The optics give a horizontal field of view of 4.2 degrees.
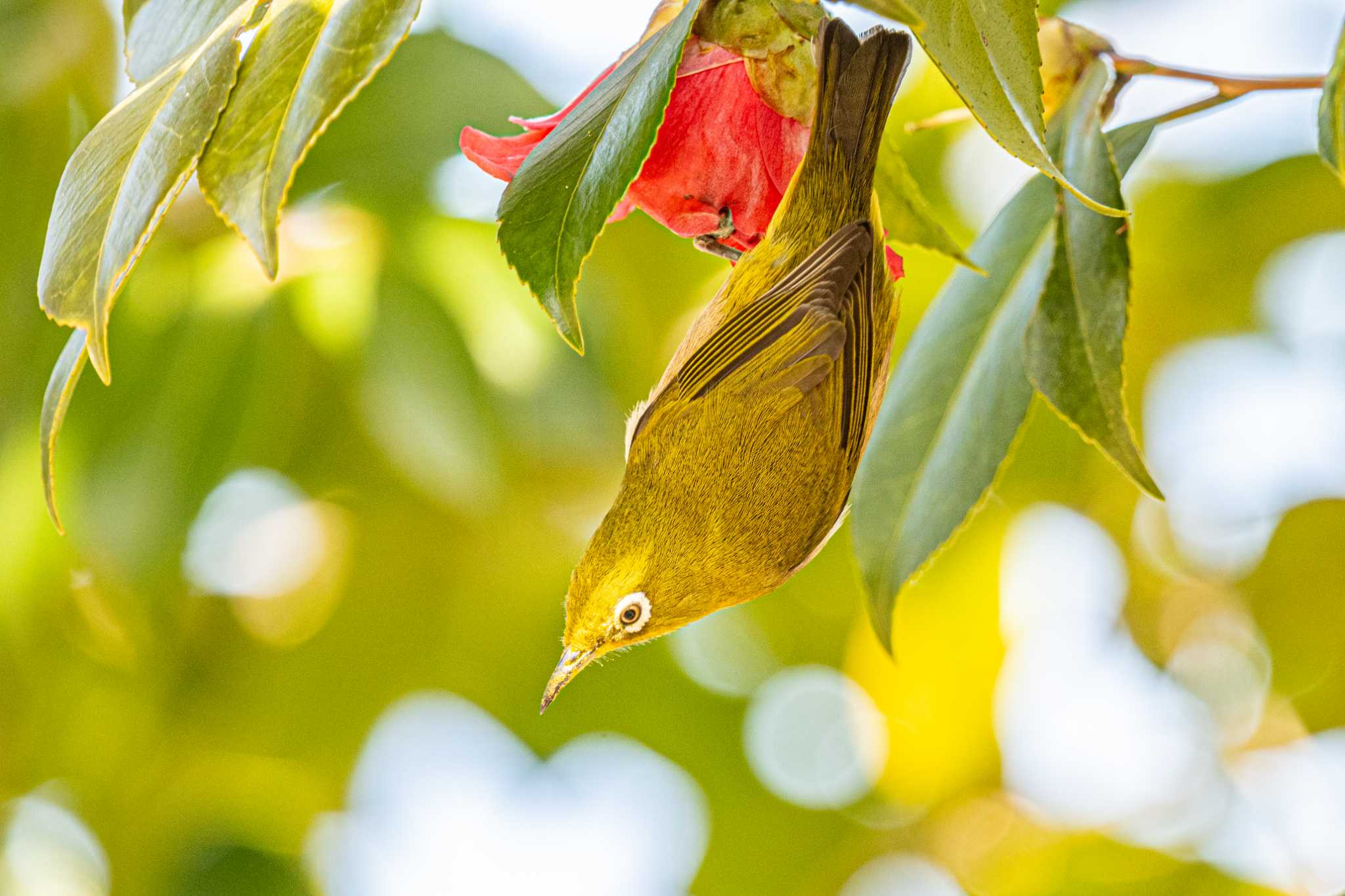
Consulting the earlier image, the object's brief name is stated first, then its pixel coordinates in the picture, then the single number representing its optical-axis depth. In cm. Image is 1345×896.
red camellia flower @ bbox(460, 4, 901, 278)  264
